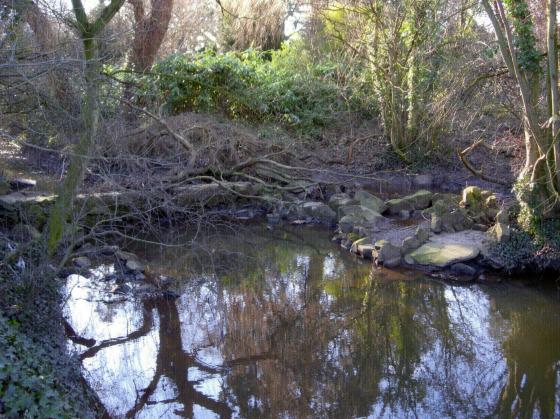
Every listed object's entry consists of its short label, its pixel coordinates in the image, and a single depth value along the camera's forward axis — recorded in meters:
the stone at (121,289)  9.05
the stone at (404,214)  13.80
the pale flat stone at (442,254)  10.36
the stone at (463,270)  10.24
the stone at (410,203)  14.27
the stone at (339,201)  14.09
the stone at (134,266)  9.83
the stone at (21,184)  11.68
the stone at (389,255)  10.75
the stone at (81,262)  9.80
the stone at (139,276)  9.64
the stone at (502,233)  10.20
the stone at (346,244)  12.12
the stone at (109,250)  9.25
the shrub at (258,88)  17.45
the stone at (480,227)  11.68
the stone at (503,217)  10.50
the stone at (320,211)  14.14
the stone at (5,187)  10.86
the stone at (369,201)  13.98
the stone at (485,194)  12.47
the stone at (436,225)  11.73
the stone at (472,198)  12.34
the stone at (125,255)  10.06
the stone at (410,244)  11.02
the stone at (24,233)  8.46
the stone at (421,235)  11.20
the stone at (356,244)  11.73
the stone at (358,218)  12.93
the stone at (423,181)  16.93
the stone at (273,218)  14.33
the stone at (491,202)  12.11
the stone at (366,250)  11.34
